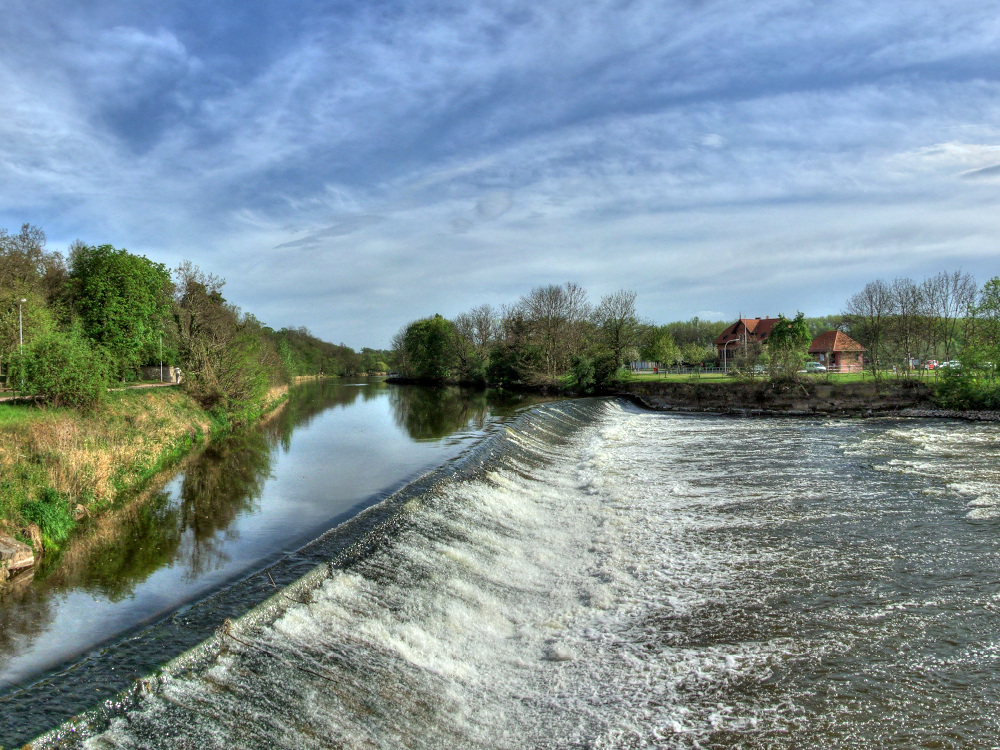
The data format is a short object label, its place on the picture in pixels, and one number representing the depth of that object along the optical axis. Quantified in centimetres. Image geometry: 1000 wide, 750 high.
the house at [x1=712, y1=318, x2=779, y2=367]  8444
